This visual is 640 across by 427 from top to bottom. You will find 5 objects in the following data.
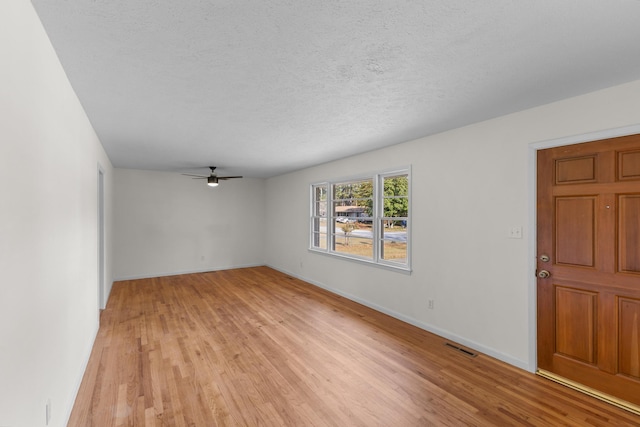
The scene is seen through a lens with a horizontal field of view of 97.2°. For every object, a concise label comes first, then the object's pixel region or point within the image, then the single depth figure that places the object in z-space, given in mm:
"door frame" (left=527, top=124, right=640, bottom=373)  2742
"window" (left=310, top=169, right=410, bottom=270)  4312
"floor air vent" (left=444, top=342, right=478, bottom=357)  3072
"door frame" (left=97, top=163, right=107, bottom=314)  4312
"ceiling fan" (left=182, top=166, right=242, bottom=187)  5817
